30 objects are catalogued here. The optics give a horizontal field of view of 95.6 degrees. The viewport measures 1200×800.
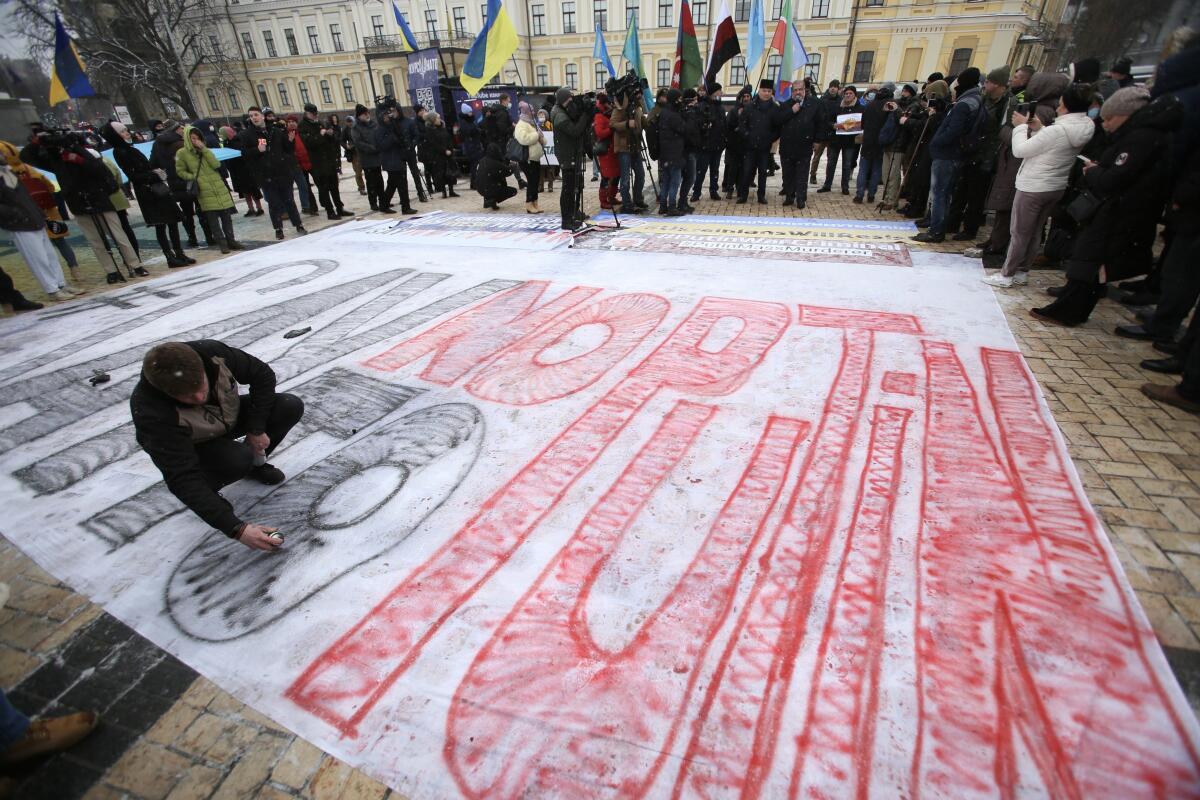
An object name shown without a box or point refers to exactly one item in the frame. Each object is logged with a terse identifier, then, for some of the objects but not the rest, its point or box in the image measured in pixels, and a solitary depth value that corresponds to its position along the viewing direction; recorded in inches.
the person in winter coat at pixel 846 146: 384.5
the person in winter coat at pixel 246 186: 417.1
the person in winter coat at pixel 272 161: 331.0
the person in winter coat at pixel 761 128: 347.3
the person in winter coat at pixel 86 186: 247.0
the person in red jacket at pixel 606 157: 340.5
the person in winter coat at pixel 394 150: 396.2
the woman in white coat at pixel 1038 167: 183.9
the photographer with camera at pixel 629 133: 324.8
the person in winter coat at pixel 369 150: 389.2
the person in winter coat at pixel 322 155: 377.7
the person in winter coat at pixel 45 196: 238.5
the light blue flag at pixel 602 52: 472.3
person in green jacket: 291.6
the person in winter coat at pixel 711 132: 359.6
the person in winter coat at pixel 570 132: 309.7
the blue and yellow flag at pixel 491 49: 370.9
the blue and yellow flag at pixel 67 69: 448.5
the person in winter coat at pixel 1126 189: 150.1
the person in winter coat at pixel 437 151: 444.8
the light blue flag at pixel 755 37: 441.1
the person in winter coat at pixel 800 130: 340.5
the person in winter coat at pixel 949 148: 243.6
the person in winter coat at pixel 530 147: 365.1
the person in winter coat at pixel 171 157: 293.9
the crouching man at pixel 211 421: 92.2
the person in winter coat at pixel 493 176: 408.5
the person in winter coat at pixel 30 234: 231.0
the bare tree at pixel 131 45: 1122.0
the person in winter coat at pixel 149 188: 278.7
